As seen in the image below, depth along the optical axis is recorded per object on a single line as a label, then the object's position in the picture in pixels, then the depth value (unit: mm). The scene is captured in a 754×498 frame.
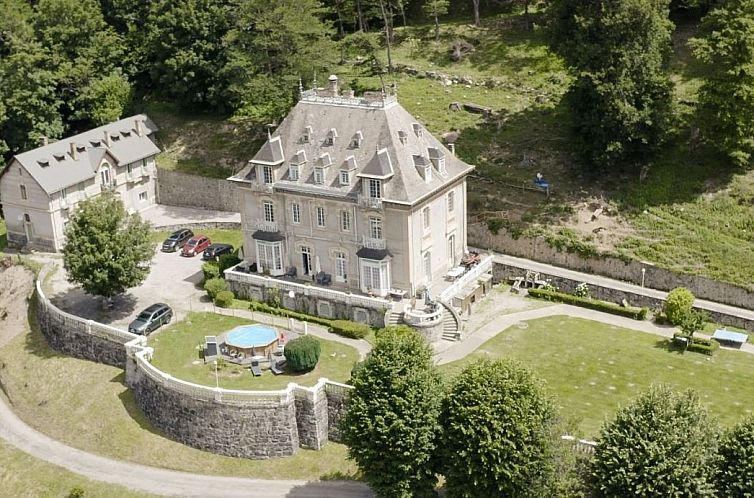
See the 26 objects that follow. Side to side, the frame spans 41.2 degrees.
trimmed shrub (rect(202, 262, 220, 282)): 76938
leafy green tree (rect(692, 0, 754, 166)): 75188
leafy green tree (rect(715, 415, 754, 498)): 46281
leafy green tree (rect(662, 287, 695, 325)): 68938
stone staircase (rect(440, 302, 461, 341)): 69500
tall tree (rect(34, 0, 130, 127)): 101375
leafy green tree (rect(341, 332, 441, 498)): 51781
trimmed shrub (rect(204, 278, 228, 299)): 74938
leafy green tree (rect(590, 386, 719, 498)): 46688
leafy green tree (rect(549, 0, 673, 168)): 76875
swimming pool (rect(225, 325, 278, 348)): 66500
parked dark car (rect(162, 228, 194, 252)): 84625
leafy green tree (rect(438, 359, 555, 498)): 49656
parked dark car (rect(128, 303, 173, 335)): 70188
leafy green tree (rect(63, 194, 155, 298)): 71312
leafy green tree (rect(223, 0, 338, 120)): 90438
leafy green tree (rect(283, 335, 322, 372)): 63844
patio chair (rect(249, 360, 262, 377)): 64562
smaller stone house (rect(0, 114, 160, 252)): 85750
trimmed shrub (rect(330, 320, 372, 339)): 69312
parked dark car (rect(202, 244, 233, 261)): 82062
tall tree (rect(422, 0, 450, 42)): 105206
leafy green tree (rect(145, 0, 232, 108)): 98062
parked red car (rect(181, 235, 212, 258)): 83500
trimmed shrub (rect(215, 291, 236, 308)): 73938
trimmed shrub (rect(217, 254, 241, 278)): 77625
